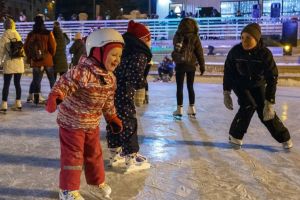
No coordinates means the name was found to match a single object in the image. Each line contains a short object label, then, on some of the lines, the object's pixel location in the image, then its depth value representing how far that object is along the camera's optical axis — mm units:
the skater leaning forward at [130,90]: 4172
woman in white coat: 7094
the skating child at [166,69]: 14992
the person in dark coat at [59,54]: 8516
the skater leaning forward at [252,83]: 4922
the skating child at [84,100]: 3299
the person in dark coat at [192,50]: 6680
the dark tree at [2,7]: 38419
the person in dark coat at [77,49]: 9836
